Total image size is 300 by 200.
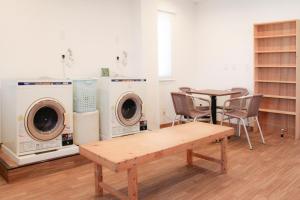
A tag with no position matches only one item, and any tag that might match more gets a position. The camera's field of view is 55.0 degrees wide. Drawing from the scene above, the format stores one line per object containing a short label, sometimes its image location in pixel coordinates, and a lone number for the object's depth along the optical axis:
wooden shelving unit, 4.77
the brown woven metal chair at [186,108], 4.57
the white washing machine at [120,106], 4.15
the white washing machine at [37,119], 3.24
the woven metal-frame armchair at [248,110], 4.27
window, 5.72
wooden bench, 2.39
